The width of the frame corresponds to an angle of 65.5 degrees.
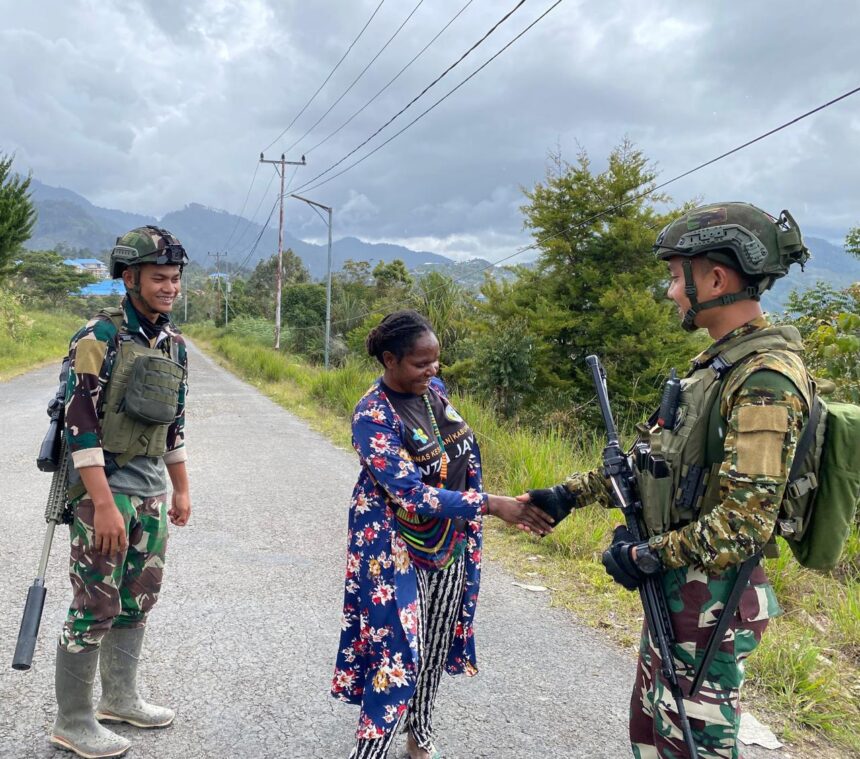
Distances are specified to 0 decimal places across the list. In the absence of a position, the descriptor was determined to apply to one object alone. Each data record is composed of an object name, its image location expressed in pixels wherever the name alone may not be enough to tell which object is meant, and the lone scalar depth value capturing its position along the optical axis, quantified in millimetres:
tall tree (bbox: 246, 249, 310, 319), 52638
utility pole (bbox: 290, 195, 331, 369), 22502
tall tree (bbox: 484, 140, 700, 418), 15031
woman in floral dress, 2124
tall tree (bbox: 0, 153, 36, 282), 24000
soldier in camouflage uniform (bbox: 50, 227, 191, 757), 2297
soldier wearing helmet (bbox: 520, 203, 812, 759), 1545
